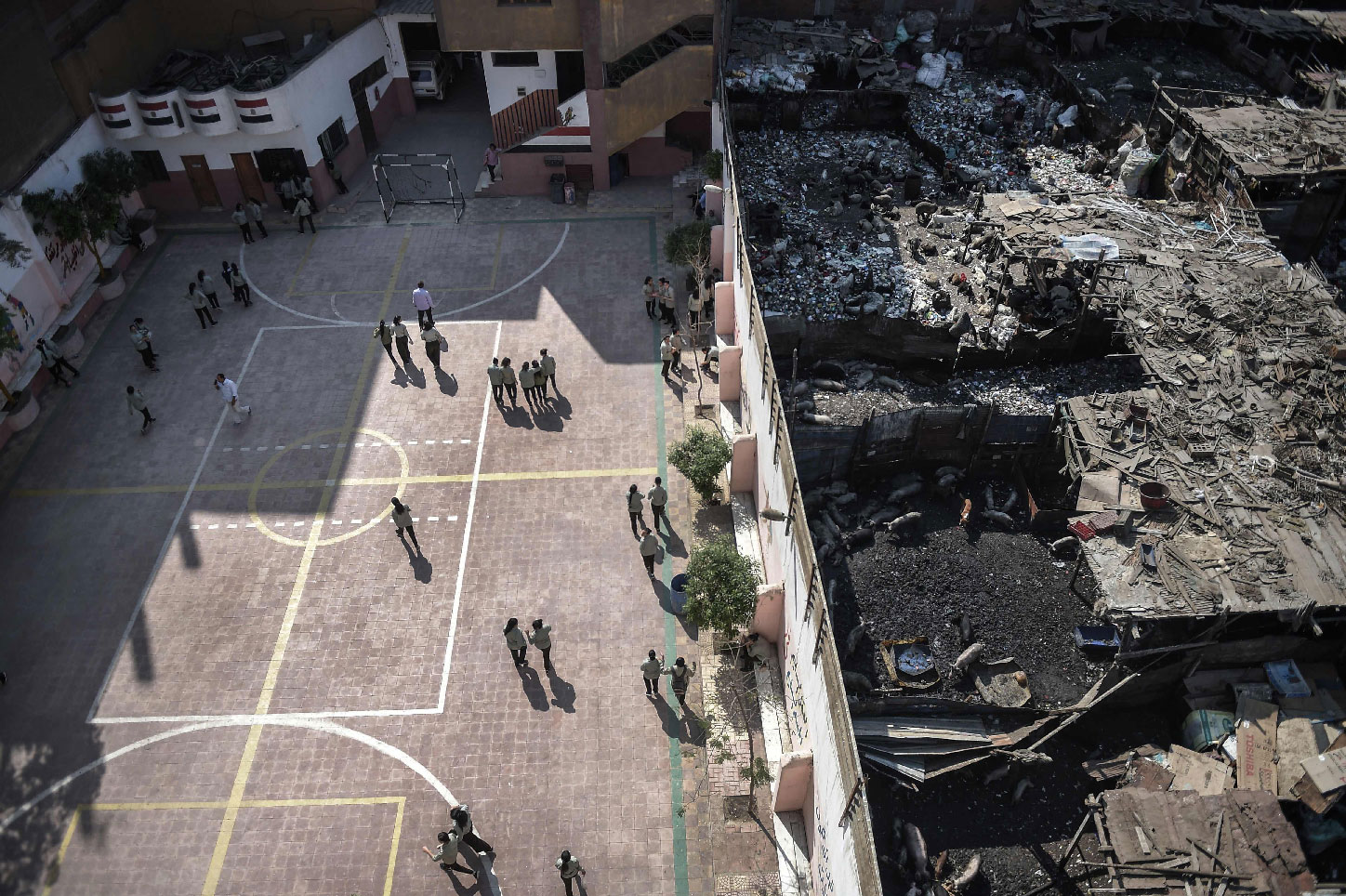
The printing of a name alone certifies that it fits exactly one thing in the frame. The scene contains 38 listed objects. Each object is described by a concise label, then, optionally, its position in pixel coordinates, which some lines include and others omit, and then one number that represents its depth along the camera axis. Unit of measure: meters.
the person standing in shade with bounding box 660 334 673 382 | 24.00
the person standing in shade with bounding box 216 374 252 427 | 22.61
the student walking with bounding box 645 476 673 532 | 19.73
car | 36.78
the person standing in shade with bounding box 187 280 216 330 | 25.67
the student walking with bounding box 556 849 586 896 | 13.84
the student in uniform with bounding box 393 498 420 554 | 19.02
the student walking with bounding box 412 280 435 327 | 25.25
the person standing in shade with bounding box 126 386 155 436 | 22.27
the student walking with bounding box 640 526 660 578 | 18.75
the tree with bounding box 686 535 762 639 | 16.83
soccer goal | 32.06
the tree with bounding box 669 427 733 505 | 19.97
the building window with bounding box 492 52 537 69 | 31.28
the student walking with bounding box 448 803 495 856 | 14.28
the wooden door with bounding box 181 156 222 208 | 30.64
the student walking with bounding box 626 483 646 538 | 19.59
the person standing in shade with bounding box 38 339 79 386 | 23.91
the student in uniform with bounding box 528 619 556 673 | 17.12
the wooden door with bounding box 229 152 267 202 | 30.69
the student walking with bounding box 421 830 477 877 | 14.20
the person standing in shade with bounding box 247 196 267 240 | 29.70
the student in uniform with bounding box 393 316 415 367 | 24.12
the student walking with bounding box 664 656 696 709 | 16.75
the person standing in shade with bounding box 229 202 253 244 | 29.20
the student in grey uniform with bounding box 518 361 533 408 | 23.09
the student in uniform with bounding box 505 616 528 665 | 16.89
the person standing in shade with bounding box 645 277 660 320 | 25.92
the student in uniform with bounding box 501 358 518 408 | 23.25
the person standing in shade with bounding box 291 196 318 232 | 29.86
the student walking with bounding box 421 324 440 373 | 24.14
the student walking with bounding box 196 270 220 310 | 26.30
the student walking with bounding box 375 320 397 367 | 24.20
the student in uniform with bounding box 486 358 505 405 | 23.00
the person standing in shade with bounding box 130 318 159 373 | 24.23
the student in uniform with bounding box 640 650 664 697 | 16.72
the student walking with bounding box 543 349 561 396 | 23.23
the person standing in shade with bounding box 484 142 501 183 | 32.59
